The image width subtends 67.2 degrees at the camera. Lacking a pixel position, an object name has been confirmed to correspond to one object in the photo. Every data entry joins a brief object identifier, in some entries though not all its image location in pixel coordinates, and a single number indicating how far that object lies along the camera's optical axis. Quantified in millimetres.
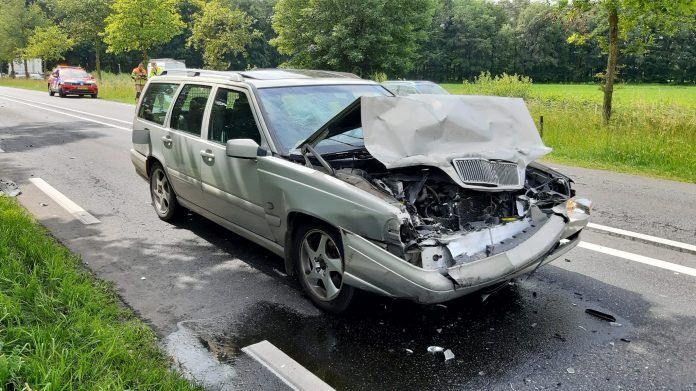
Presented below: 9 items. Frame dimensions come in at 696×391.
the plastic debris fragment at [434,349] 3471
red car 29797
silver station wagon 3398
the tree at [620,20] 11555
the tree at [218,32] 39625
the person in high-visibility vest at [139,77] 24062
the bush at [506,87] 23375
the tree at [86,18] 37156
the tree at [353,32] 30672
